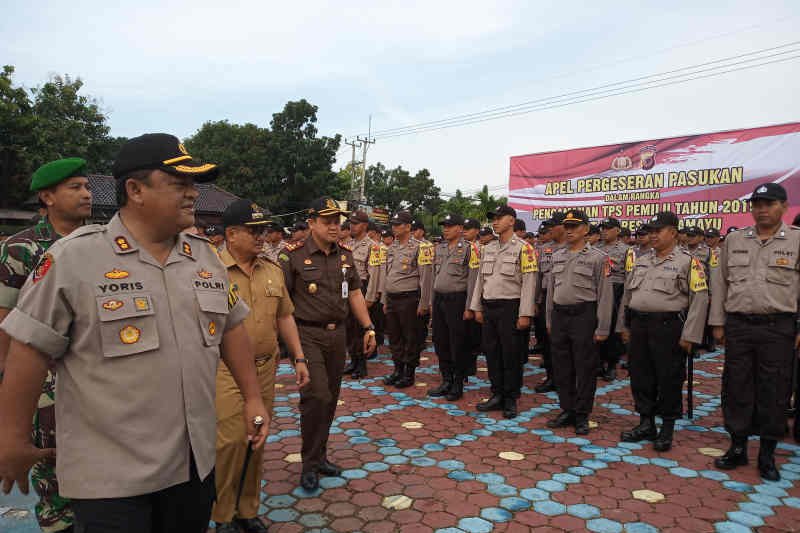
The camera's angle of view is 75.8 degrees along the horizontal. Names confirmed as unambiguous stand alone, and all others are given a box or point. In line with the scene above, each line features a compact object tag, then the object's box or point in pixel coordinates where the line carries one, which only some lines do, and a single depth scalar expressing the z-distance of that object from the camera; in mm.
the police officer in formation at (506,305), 5504
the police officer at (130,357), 1515
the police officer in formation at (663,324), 4566
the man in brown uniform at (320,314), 3734
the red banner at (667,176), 13680
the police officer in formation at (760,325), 3996
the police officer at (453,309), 6219
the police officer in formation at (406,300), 6770
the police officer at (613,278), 7297
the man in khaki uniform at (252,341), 2947
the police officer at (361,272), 7139
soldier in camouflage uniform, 2373
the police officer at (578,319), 5035
